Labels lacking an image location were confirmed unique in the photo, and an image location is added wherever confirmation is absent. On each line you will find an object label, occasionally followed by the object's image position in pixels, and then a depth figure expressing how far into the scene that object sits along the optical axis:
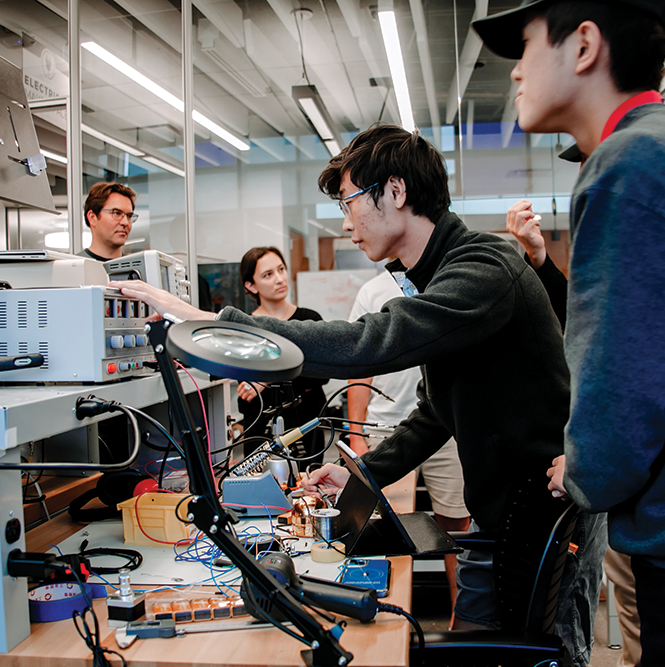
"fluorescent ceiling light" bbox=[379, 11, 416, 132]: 4.06
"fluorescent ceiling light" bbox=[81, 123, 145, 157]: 3.99
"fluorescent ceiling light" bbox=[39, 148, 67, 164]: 3.44
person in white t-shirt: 2.46
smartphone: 0.92
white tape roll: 1.03
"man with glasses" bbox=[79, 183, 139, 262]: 2.79
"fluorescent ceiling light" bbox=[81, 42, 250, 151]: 4.11
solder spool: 1.10
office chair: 0.83
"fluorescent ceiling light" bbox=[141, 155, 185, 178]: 4.39
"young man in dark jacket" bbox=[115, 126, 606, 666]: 0.94
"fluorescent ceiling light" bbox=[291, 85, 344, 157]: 4.30
